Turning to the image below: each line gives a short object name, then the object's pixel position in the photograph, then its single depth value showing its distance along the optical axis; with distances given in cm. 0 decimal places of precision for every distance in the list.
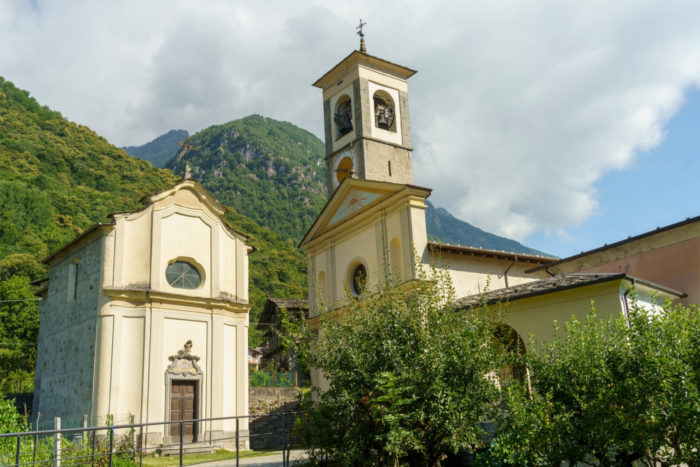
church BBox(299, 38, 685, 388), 1358
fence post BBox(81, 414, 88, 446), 1589
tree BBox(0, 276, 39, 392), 4181
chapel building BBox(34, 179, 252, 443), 1961
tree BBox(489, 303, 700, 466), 837
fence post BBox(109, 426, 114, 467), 1131
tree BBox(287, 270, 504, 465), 1006
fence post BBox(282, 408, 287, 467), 1317
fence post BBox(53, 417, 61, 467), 1305
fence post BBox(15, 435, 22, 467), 968
